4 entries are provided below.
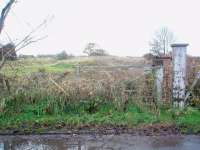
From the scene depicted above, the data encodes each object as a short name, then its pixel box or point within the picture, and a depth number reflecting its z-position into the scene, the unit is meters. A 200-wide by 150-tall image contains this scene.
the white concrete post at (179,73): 11.45
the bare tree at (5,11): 8.27
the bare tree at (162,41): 27.55
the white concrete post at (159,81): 11.56
